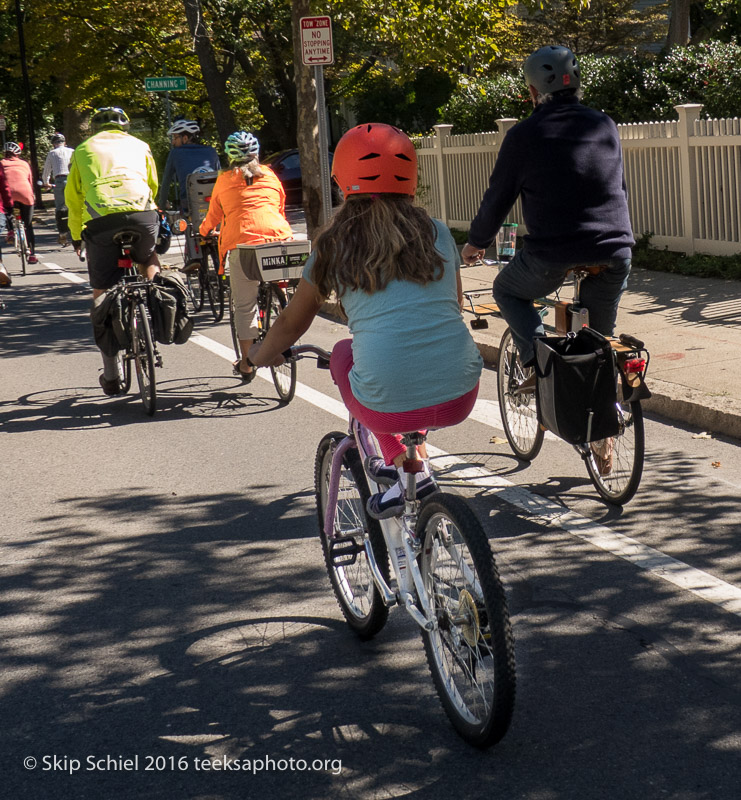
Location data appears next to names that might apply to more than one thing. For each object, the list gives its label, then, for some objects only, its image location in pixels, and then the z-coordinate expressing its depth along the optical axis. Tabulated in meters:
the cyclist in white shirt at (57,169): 20.91
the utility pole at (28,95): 34.46
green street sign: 19.66
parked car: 29.14
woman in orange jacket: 8.43
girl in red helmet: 3.46
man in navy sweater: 5.30
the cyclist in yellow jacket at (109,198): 8.12
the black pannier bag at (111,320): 8.13
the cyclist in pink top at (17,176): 17.80
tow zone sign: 12.08
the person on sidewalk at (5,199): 16.83
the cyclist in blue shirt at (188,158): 12.88
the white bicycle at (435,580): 3.15
